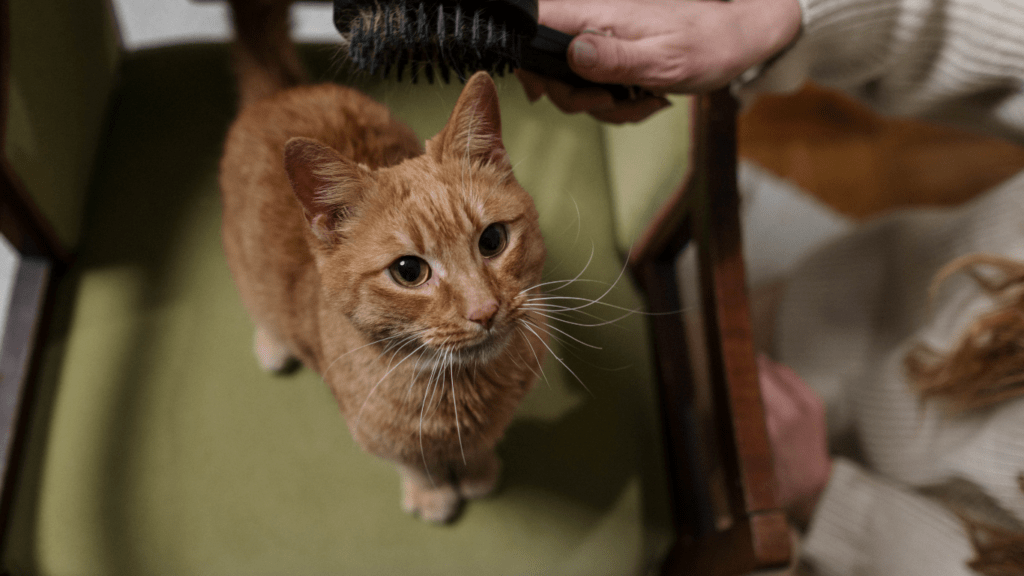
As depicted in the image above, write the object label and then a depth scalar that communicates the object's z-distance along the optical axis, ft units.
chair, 2.77
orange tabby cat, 1.65
